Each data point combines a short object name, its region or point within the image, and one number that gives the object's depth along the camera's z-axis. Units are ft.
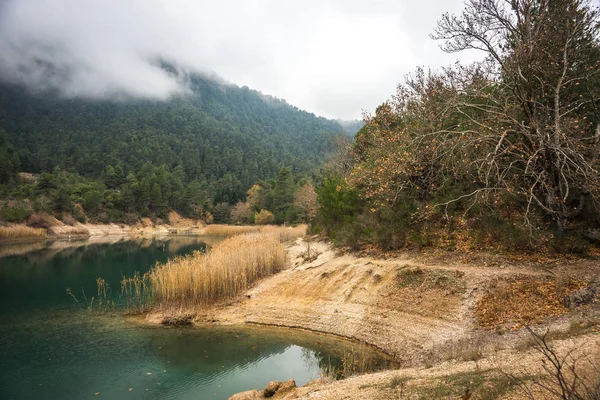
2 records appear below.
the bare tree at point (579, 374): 11.86
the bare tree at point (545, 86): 31.58
